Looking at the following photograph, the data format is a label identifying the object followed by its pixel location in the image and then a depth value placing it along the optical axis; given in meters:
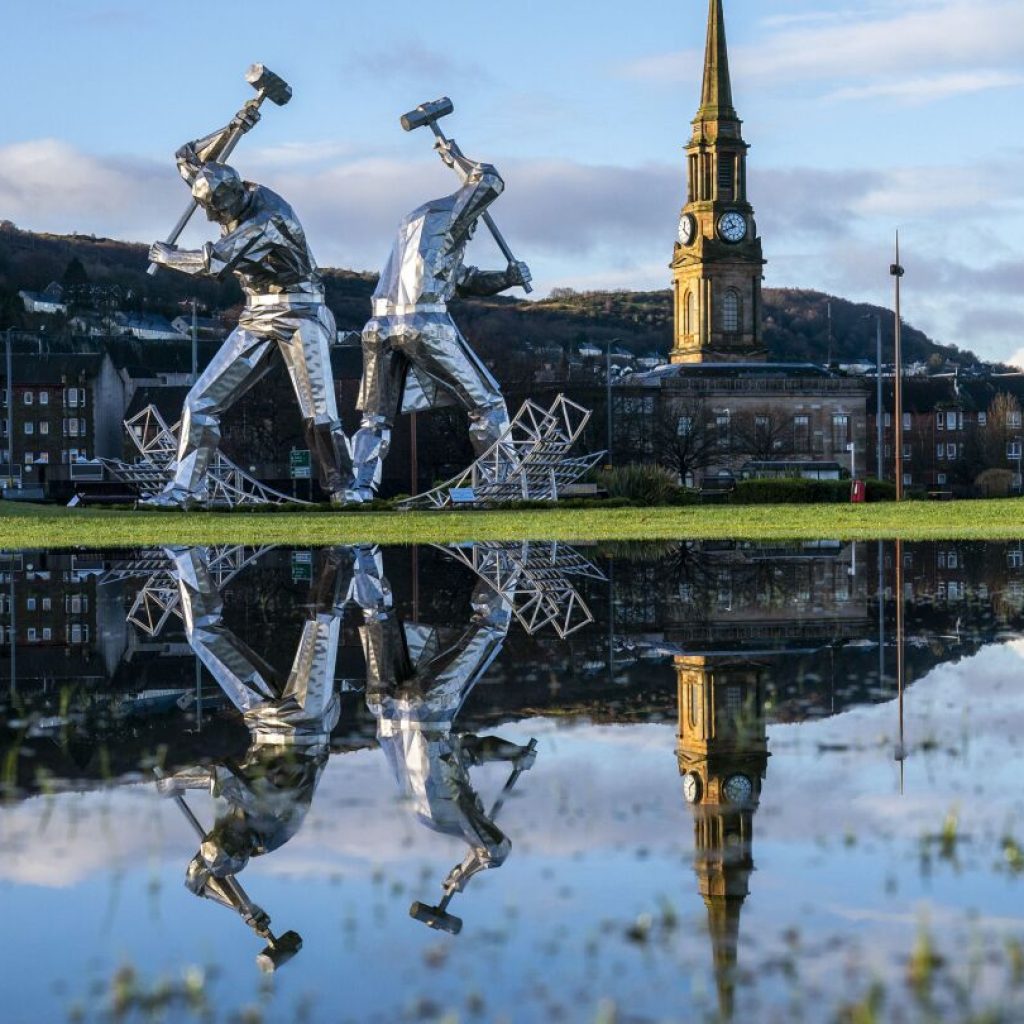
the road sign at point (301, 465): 79.25
